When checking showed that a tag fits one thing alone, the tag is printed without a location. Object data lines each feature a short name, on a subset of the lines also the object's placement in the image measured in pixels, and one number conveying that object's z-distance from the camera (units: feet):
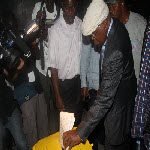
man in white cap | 5.46
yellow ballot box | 5.56
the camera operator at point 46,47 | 10.04
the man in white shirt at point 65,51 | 8.99
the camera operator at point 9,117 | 7.21
